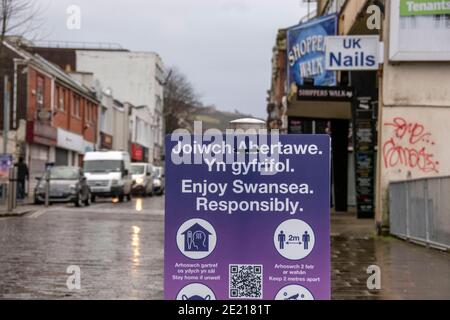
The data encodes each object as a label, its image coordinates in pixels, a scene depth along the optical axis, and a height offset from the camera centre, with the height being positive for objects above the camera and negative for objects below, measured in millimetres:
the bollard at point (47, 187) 28789 -416
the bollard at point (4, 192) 29828 -644
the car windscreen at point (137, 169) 46362 +461
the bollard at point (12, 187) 22328 -336
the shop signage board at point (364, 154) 19484 +641
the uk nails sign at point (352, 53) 16672 +2719
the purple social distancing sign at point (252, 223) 5492 -315
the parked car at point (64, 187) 30016 -419
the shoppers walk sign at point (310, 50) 23911 +4147
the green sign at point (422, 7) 15047 +3344
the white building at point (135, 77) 79562 +10776
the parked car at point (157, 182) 51794 -345
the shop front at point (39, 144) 40438 +1763
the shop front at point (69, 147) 48156 +1866
